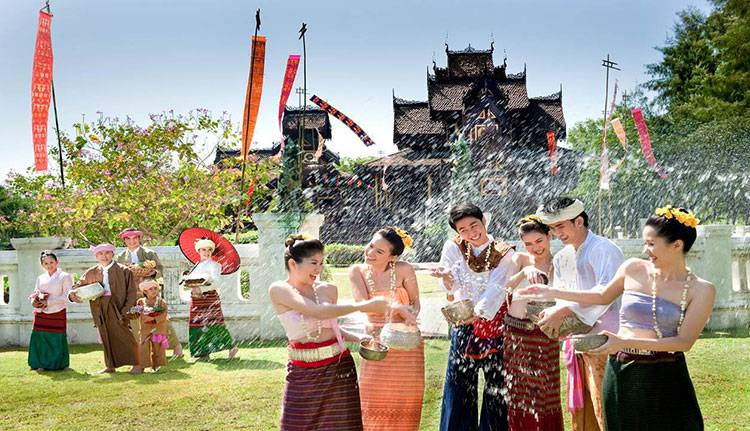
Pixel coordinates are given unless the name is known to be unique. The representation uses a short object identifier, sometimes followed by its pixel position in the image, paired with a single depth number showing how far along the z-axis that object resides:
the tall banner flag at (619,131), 19.97
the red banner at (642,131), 20.49
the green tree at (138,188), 14.20
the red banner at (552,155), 25.32
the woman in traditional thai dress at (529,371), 4.50
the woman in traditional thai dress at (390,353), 4.83
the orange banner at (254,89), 13.29
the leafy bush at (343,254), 25.48
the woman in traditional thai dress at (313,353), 4.14
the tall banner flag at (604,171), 16.36
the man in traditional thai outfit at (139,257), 9.52
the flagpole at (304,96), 12.02
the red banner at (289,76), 15.38
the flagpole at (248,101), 13.27
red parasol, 9.42
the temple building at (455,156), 28.48
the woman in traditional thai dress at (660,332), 3.51
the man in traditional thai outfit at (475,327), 4.71
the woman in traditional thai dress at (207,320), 9.25
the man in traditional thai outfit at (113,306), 8.88
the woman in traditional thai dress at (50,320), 9.05
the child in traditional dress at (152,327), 8.84
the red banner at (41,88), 12.66
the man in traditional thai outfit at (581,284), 4.38
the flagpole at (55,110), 13.37
